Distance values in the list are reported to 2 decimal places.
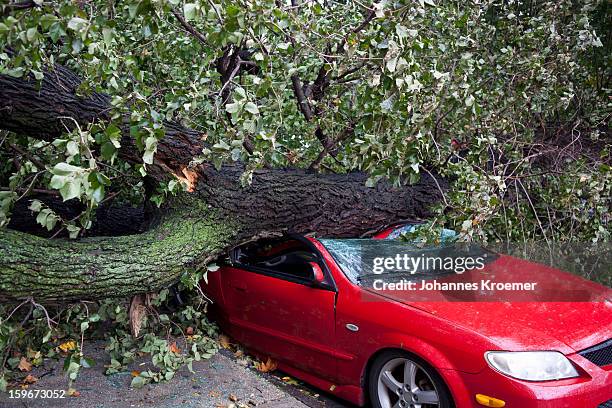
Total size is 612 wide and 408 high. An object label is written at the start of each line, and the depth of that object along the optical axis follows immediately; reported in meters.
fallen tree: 3.57
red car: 3.11
